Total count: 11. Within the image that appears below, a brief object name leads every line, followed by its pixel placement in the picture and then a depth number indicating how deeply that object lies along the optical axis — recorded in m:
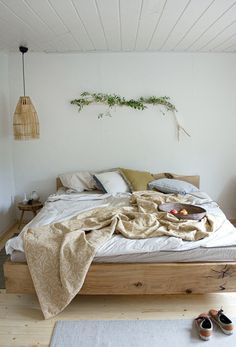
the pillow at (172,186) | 3.49
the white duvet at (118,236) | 2.14
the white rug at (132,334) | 1.88
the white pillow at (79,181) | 3.75
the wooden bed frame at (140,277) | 2.12
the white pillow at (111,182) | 3.57
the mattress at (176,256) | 2.13
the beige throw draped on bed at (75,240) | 2.08
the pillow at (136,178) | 3.64
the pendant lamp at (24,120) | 3.64
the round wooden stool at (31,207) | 3.75
